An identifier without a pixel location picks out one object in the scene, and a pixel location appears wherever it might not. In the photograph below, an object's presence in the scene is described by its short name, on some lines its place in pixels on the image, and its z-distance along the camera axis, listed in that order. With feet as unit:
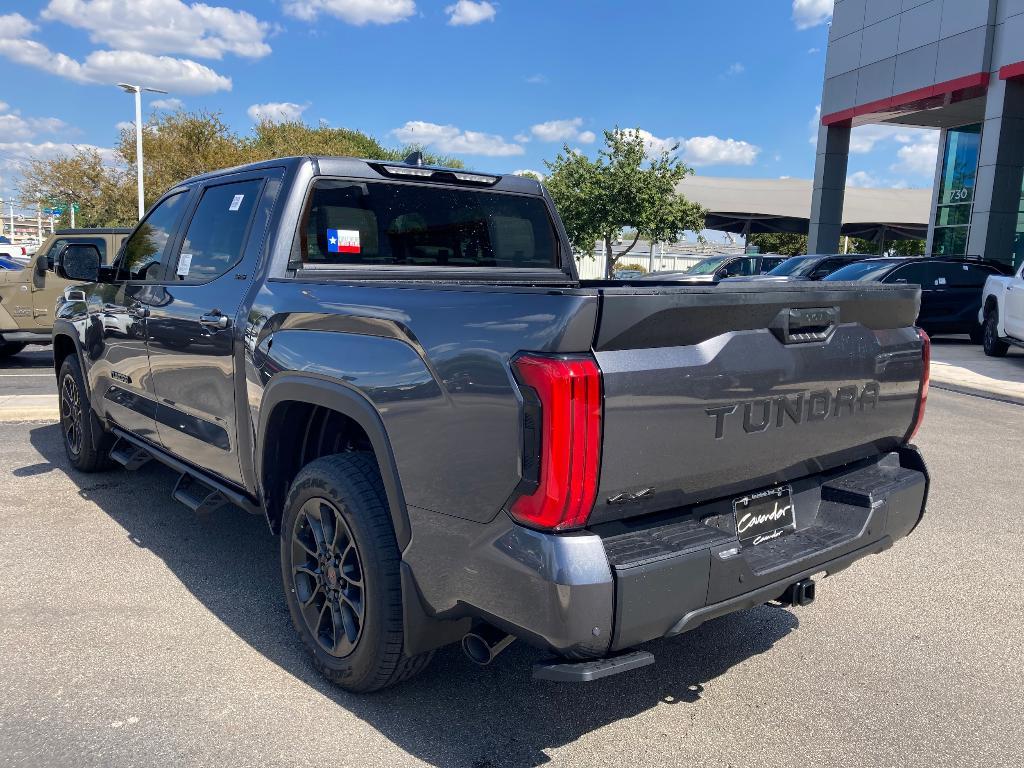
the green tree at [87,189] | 117.82
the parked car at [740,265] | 74.28
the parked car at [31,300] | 36.17
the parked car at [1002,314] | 37.96
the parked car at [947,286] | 47.75
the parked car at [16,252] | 59.57
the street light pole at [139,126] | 92.53
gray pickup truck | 7.19
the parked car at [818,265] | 55.31
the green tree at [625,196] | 101.30
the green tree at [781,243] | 200.95
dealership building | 58.49
